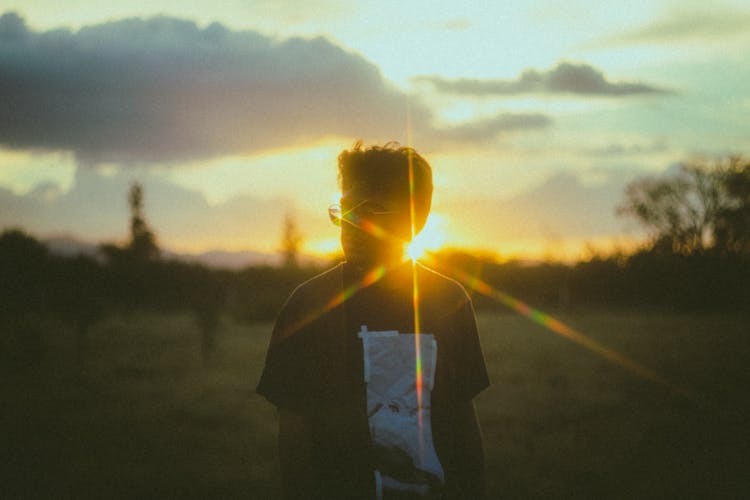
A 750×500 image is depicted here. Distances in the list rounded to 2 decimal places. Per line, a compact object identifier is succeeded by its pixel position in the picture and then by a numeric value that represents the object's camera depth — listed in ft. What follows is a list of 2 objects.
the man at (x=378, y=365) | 6.49
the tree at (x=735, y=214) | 56.85
